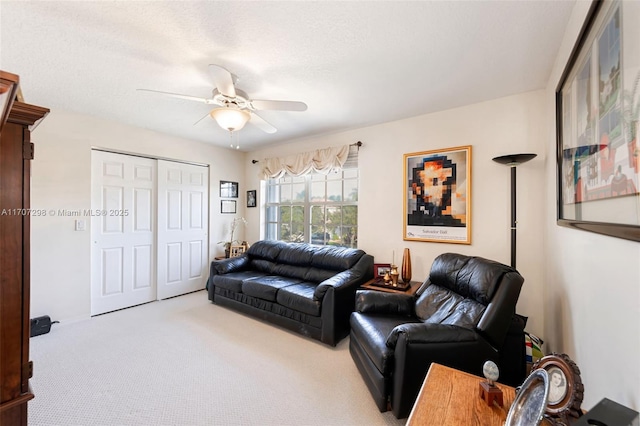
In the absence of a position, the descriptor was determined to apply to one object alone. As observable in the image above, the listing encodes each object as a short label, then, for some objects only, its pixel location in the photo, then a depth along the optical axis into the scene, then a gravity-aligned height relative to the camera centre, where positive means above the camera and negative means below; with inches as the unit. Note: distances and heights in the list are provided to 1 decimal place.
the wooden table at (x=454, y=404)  36.6 -29.4
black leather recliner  61.2 -32.2
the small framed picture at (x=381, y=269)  120.1 -25.9
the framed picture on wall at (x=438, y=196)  109.2 +7.7
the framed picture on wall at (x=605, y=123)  31.1 +13.7
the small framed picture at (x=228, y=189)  183.3 +17.1
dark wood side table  105.2 -31.6
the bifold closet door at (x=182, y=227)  153.9 -9.3
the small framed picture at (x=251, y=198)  190.5 +10.9
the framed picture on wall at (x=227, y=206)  184.1 +4.8
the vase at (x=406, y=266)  115.9 -24.0
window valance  143.9 +30.4
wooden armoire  40.2 -7.3
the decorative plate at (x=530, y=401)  29.3 -22.4
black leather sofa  103.7 -34.4
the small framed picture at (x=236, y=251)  175.9 -26.0
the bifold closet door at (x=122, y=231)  130.3 -9.6
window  149.9 +2.8
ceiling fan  80.0 +35.7
